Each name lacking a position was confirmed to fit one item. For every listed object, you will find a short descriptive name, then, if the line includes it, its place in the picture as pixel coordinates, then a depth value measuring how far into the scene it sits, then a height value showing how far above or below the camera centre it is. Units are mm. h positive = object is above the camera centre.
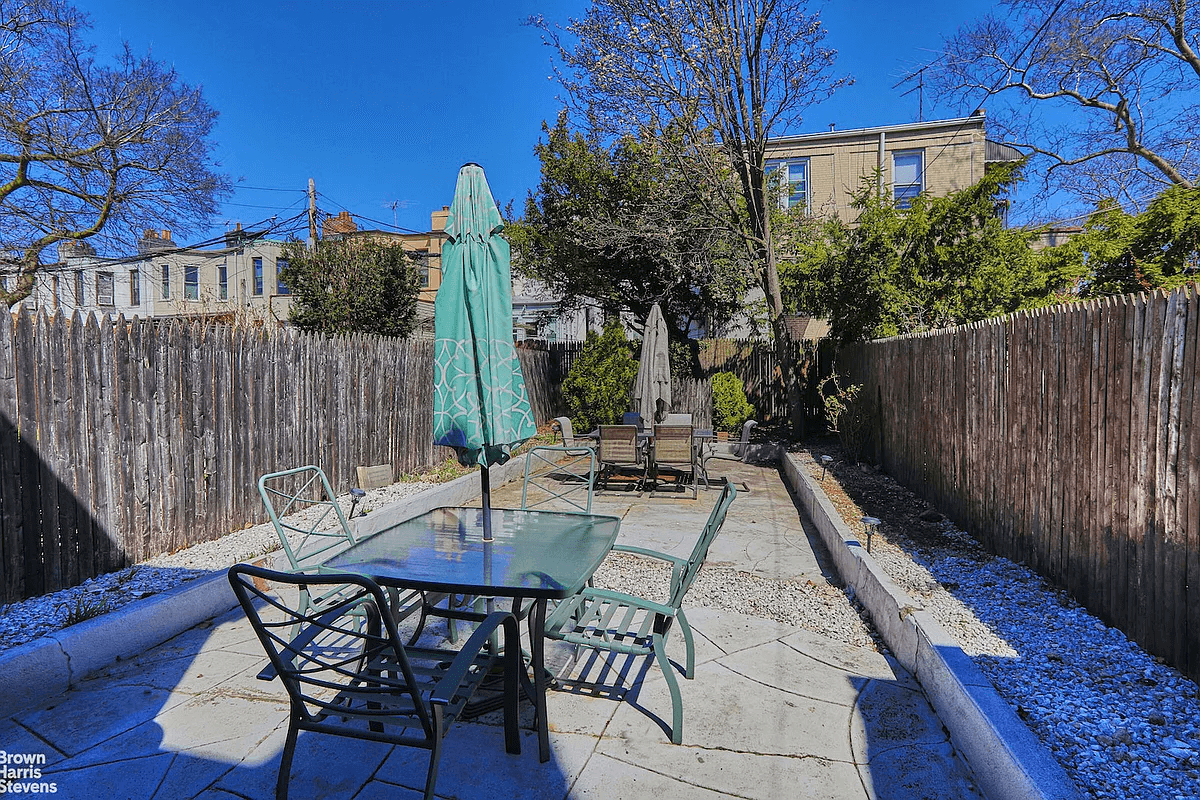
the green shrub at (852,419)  9523 -559
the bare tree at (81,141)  13859 +6025
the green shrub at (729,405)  13211 -451
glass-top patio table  2579 -810
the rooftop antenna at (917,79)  12266 +5848
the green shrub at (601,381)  13031 +79
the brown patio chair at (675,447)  8234 -805
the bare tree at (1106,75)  12891 +6635
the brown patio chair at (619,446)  8477 -813
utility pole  19172 +5394
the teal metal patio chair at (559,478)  8555 -1436
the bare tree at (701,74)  10125 +5034
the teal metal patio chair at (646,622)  2822 -1134
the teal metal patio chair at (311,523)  3197 -1159
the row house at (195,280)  27016 +4871
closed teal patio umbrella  3152 +244
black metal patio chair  2064 -1094
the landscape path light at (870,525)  5609 -1288
